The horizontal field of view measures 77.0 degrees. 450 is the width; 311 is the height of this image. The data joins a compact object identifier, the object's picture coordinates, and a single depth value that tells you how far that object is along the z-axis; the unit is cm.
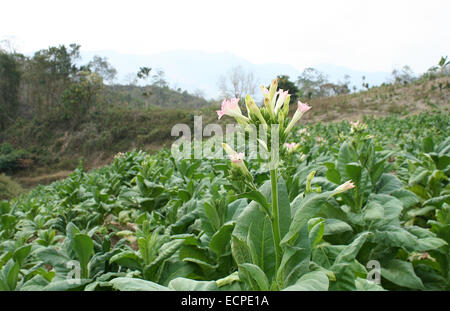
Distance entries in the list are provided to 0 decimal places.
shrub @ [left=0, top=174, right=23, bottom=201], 2169
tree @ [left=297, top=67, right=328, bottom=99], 5284
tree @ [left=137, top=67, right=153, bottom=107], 5219
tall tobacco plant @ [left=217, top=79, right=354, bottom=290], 97
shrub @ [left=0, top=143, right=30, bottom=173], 3512
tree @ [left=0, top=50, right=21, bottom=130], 4526
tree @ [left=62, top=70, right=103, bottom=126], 4259
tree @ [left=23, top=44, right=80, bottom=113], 4694
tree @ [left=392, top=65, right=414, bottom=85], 4969
